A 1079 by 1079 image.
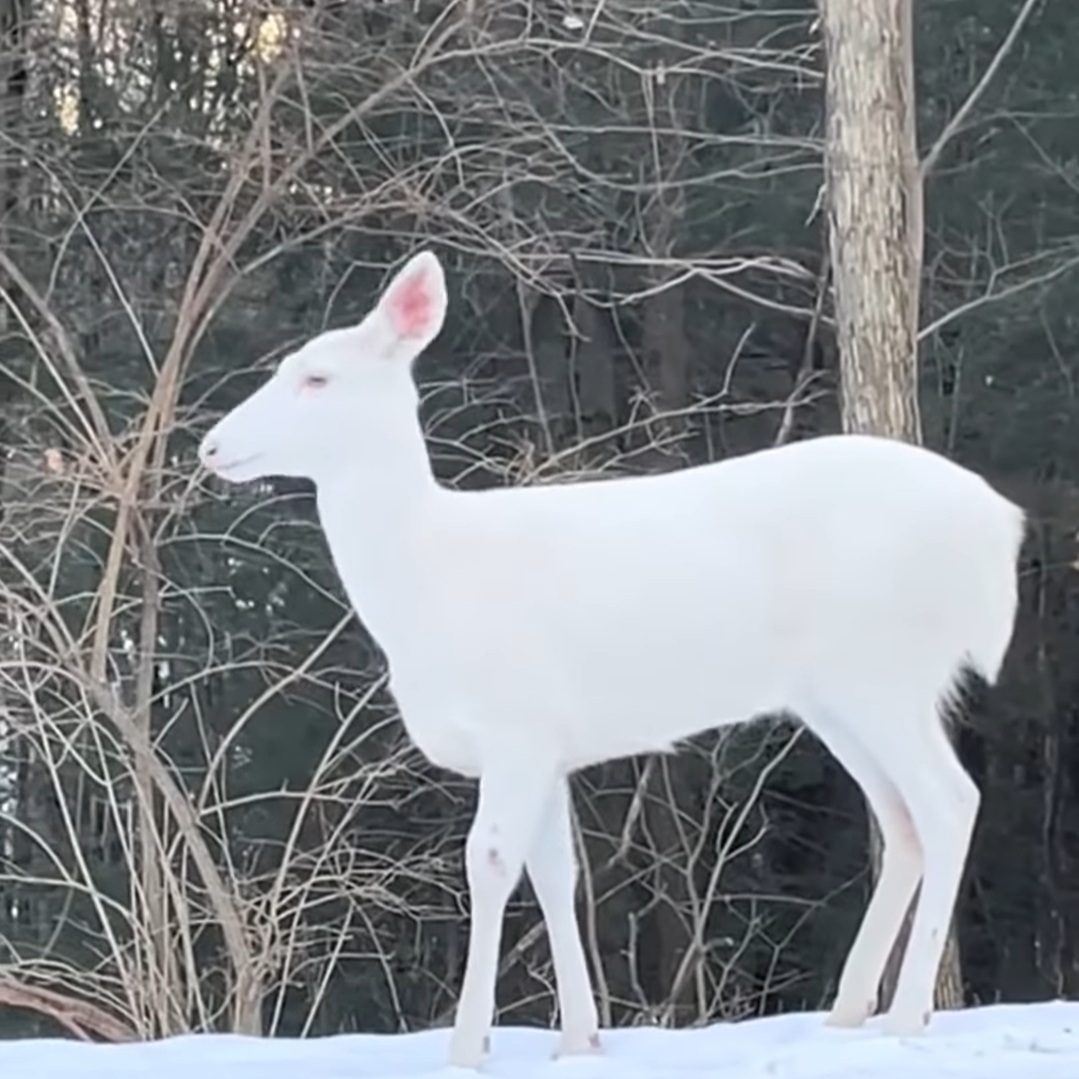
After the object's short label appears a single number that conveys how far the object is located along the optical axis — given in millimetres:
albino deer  4105
